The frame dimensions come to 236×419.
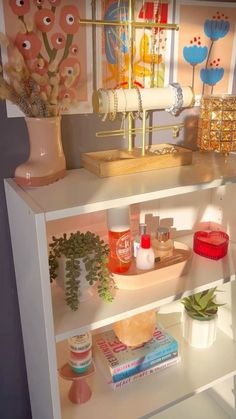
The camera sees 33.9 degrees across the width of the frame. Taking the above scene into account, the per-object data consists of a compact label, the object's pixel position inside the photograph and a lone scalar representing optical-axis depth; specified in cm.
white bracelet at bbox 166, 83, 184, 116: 119
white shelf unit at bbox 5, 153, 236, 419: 95
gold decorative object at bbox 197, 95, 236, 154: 125
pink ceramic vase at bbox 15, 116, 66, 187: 101
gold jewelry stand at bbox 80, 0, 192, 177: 109
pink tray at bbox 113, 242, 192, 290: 115
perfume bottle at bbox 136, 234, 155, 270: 117
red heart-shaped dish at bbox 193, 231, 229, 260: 135
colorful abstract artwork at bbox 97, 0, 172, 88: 115
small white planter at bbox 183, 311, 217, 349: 146
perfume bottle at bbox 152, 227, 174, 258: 124
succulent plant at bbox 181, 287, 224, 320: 147
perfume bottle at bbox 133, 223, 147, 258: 117
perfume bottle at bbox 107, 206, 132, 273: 112
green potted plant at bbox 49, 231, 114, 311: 105
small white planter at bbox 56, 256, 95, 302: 105
